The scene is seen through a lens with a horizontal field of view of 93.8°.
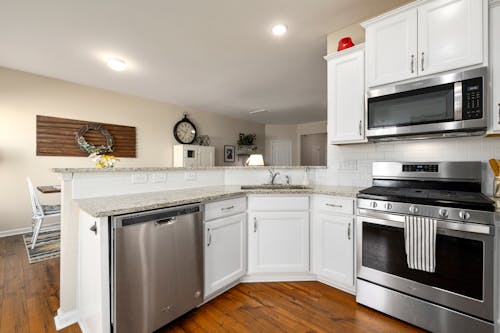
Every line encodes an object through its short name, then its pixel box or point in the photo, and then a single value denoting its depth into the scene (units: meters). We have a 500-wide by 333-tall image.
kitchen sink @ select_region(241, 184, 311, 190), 2.46
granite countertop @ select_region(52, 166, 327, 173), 1.63
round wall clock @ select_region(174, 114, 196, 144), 5.89
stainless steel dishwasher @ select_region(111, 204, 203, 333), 1.31
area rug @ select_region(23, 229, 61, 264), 2.90
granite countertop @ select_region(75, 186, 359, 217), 1.34
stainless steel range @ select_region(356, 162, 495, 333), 1.37
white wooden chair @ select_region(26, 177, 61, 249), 3.17
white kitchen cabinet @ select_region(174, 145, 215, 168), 5.70
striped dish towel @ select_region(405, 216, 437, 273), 1.49
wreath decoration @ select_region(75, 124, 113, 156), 4.32
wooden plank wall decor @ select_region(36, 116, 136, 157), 3.99
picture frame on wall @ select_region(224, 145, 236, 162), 7.23
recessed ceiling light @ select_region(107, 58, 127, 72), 3.25
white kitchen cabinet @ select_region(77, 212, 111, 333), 1.26
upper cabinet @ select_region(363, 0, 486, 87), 1.58
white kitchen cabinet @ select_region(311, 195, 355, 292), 1.98
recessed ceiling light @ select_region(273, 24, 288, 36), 2.50
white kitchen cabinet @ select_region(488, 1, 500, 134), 1.52
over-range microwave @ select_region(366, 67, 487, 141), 1.55
